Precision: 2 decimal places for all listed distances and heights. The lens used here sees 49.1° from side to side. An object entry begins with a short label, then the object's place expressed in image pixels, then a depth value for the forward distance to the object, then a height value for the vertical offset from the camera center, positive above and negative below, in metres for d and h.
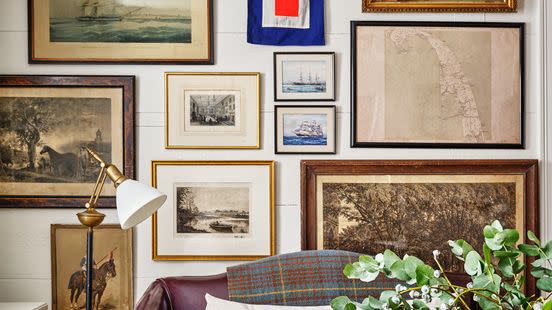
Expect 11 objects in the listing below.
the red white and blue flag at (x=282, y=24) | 2.41 +0.50
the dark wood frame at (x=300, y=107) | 2.40 +0.13
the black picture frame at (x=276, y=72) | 2.41 +0.31
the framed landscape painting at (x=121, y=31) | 2.40 +0.48
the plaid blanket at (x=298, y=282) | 2.09 -0.46
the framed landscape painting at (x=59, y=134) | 2.40 +0.07
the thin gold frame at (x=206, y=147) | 2.40 +0.13
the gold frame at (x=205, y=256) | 2.39 -0.26
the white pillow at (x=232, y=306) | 1.97 -0.51
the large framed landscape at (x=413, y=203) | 2.40 -0.21
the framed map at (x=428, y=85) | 2.42 +0.26
